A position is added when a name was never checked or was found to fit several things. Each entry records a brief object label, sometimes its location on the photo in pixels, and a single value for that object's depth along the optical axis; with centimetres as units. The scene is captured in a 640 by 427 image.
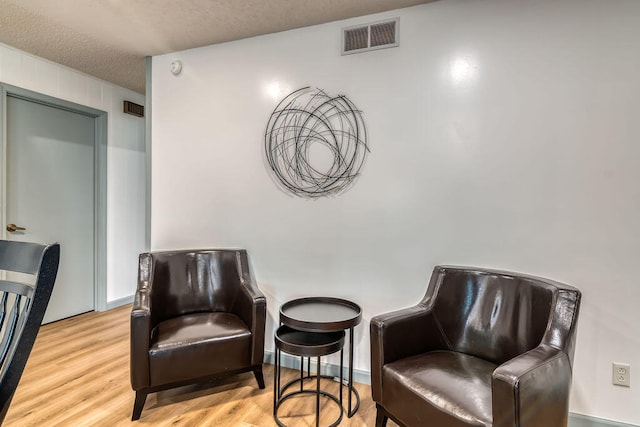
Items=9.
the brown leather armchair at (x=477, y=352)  122
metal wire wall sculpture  230
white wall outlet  176
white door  293
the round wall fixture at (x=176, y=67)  276
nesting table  175
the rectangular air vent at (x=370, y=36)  219
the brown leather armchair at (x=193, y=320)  185
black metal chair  78
